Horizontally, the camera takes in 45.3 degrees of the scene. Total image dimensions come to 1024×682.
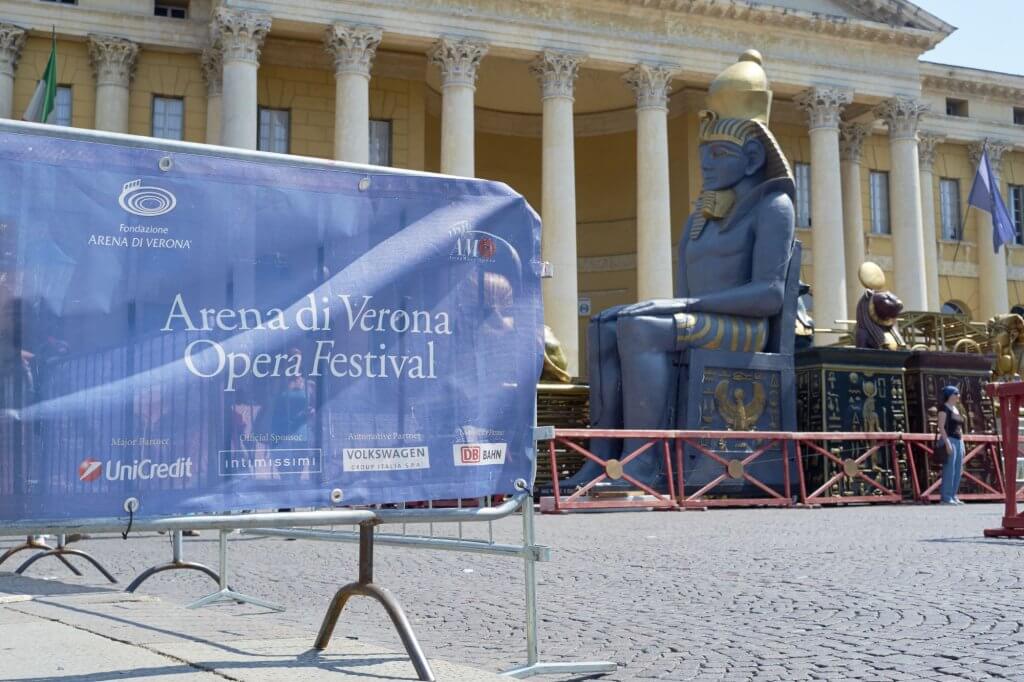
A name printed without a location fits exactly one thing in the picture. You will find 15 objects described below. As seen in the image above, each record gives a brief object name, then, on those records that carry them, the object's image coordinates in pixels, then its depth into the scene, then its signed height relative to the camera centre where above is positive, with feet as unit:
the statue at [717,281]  48.52 +6.92
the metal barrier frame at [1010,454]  31.73 -0.21
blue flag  122.01 +24.61
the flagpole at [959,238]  151.49 +26.23
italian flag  76.83 +24.02
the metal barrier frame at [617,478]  45.70 -1.06
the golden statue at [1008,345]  77.36 +6.49
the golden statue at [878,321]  57.36 +5.99
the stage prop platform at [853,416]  51.06 +1.38
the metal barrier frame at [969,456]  52.60 -0.43
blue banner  12.16 +1.32
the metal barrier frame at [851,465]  49.67 -0.70
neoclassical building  113.39 +36.94
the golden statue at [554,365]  59.62 +4.20
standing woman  50.90 +0.28
